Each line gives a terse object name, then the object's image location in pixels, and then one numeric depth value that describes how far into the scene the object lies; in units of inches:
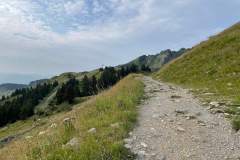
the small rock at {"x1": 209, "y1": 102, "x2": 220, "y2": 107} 306.0
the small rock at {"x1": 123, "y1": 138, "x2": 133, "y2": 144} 184.0
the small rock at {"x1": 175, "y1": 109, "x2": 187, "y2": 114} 285.6
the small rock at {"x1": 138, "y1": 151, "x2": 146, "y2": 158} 165.2
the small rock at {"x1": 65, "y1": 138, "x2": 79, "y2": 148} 172.5
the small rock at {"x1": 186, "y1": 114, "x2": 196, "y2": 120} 259.6
